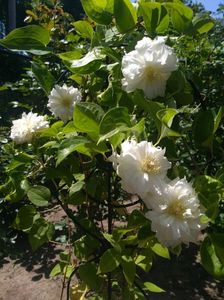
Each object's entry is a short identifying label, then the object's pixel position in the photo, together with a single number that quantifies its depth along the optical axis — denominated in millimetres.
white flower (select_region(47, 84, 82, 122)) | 932
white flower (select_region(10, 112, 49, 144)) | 966
